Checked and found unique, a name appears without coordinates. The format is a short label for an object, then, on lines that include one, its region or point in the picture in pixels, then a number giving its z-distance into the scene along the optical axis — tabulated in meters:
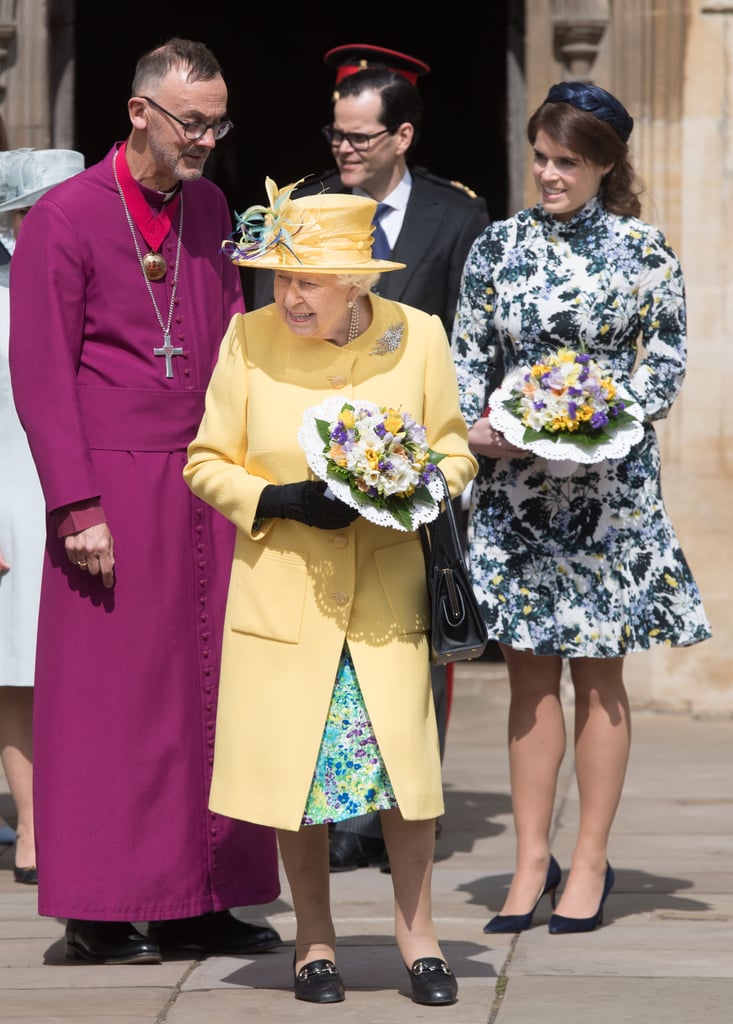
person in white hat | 10.39
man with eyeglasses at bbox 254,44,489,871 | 10.91
